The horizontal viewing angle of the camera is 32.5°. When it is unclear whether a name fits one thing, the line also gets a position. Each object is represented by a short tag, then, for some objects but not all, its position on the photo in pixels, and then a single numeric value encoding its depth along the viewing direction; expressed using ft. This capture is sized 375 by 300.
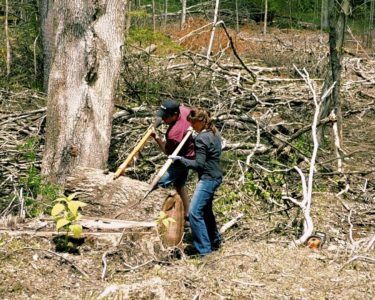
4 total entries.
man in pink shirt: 23.29
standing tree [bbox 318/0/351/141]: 31.45
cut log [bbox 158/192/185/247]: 20.59
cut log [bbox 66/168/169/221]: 22.21
